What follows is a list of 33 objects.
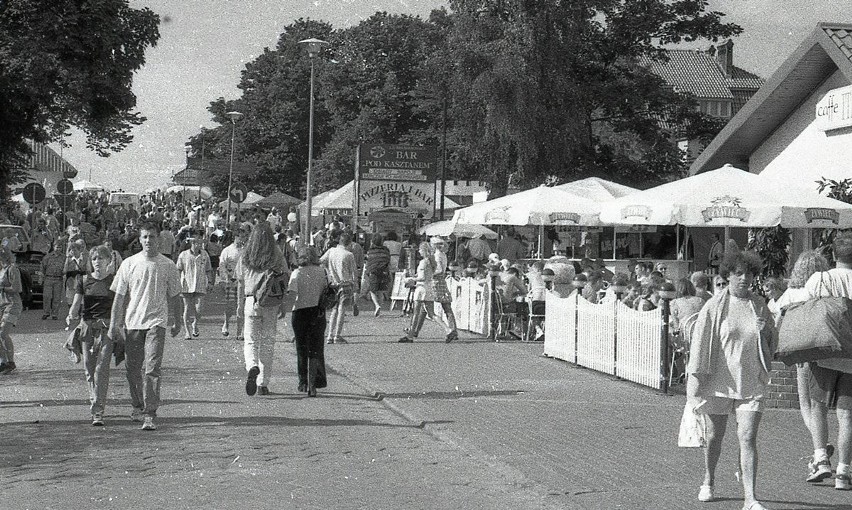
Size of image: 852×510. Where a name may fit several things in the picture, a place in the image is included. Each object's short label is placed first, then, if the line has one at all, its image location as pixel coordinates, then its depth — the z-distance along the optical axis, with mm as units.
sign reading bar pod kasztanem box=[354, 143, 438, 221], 37344
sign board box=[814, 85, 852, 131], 20312
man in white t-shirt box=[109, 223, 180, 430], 10539
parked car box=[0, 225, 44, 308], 27828
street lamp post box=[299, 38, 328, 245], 39884
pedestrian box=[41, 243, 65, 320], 24828
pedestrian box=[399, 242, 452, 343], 19578
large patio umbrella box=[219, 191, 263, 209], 69875
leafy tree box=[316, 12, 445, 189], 74750
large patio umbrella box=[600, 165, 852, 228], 16562
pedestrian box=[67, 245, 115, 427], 10875
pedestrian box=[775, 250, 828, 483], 8422
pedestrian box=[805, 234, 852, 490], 8367
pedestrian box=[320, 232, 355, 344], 19297
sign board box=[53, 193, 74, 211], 37434
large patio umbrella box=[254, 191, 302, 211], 67625
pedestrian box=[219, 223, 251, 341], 20000
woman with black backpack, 12836
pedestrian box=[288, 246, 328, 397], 13047
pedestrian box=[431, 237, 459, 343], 19672
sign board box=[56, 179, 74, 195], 37750
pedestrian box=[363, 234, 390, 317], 23828
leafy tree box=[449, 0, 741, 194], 41156
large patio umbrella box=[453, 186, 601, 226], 23266
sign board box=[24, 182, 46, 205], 34625
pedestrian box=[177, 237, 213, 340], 20188
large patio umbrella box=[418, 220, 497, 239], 32906
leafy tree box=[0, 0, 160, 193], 33928
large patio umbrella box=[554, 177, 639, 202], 25250
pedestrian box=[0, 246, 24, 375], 14227
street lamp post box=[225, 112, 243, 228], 52753
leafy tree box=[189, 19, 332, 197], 86250
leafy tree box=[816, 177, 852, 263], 18484
